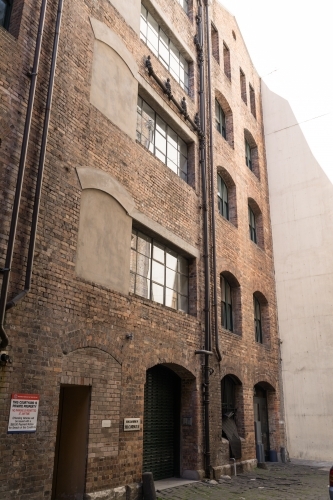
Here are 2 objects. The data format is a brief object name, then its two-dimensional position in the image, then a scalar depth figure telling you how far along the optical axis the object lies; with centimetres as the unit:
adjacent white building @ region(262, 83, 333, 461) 1659
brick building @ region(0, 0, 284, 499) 732
